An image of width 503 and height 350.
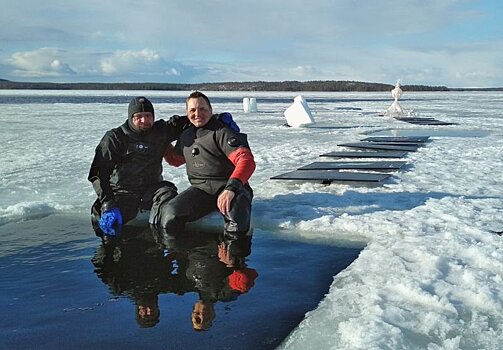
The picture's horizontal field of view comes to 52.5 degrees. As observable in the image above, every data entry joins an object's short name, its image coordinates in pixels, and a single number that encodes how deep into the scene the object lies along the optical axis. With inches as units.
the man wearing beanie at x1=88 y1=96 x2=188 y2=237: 178.4
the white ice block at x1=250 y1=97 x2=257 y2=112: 1008.0
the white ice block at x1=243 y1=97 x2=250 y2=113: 996.3
